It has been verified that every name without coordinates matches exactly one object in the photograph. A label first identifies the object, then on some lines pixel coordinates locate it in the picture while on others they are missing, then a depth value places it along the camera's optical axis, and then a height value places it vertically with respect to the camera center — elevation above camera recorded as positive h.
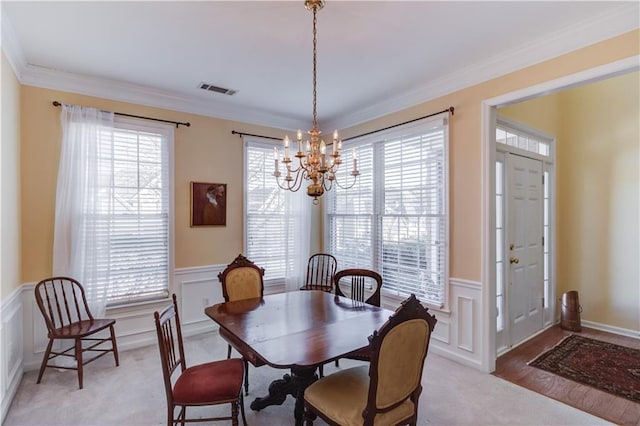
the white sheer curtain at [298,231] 4.66 -0.26
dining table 1.79 -0.78
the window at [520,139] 3.45 +0.89
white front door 3.59 -0.40
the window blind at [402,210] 3.44 +0.04
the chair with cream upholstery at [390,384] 1.55 -0.88
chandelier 2.26 +0.38
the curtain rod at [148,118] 3.18 +1.12
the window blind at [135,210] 3.41 +0.05
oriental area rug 2.77 -1.51
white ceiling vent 3.52 +1.43
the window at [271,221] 4.43 -0.11
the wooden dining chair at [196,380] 1.82 -1.05
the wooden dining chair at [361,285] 3.04 -0.79
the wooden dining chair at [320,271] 4.42 -0.85
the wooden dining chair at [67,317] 2.79 -0.99
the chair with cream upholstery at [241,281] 3.07 -0.66
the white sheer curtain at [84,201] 3.15 +0.14
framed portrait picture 3.97 +0.13
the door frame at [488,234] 2.99 -0.20
